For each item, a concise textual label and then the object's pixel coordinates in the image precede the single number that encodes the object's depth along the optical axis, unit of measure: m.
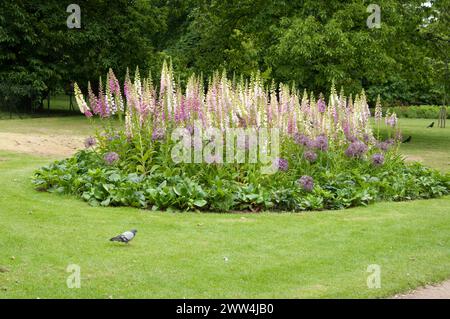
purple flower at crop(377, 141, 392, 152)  12.76
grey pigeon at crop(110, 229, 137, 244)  7.49
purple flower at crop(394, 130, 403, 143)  13.08
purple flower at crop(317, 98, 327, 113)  12.69
